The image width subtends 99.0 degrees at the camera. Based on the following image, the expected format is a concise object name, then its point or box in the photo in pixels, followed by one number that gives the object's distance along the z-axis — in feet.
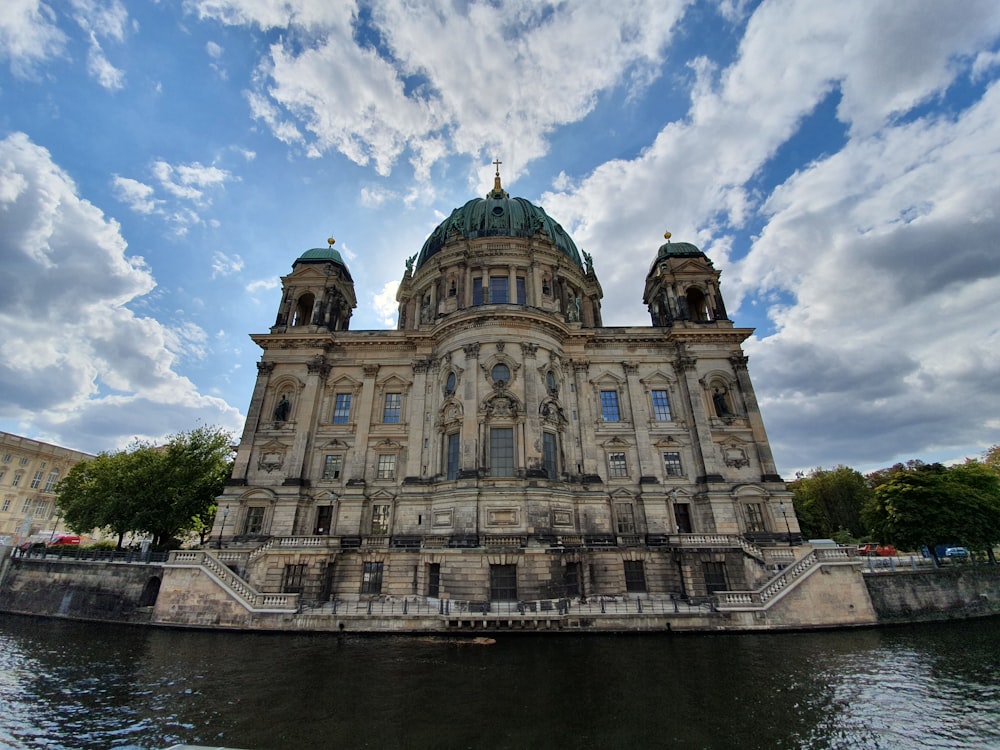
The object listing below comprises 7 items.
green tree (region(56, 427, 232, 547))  100.99
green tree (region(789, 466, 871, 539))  170.50
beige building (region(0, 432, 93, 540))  159.53
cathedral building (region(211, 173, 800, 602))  78.64
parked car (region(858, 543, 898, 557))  114.95
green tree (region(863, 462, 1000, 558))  81.97
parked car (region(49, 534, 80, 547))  128.22
